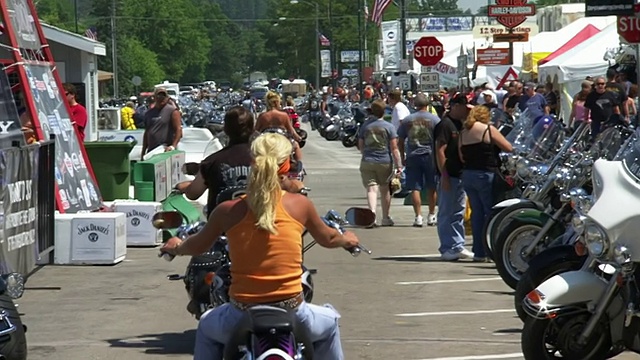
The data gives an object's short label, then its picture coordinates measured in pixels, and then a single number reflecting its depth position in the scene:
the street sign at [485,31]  58.19
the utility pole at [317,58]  129.30
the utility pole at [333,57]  107.50
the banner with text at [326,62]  107.31
